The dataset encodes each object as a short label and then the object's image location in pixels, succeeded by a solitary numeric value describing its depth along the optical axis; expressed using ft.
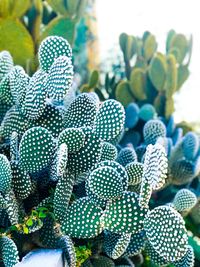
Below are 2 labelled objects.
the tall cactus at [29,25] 7.41
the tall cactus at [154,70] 8.16
